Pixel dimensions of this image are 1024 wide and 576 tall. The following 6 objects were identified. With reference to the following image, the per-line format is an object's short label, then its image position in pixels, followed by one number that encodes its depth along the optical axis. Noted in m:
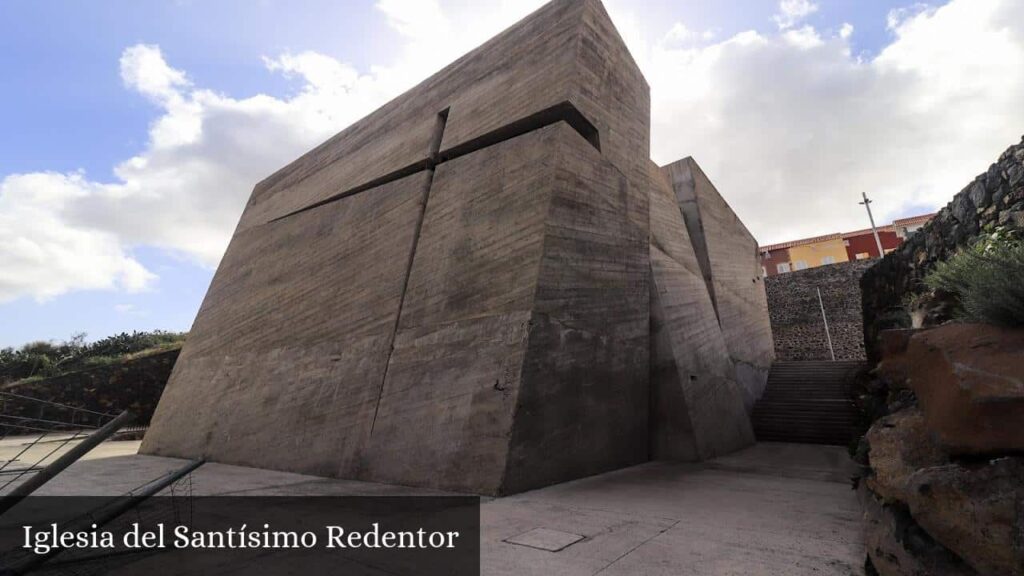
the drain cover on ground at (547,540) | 2.80
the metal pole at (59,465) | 1.72
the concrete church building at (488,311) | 5.18
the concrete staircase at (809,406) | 9.09
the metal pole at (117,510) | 1.76
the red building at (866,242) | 28.61
